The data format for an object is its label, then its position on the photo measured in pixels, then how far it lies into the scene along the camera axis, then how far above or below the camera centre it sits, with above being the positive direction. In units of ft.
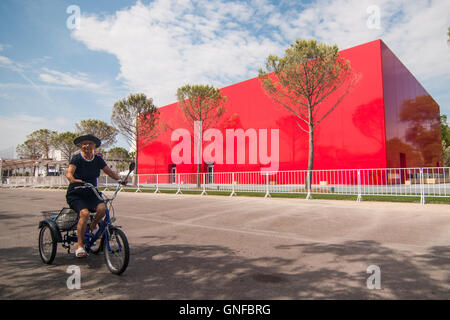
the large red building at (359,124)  62.08 +14.00
